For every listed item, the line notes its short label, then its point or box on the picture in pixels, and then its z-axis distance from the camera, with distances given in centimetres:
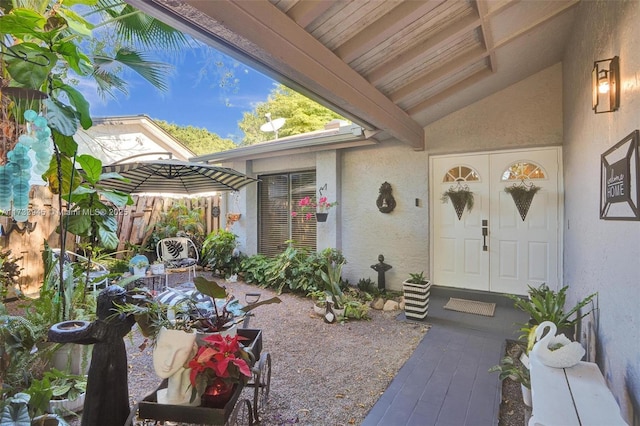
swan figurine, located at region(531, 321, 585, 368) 179
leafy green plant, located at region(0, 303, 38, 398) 210
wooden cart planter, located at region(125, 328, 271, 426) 138
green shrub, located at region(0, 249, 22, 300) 392
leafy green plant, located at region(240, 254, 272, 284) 622
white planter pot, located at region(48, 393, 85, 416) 216
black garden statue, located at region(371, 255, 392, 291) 542
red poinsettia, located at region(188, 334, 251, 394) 142
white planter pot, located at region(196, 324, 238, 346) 158
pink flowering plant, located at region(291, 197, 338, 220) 589
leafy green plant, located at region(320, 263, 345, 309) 455
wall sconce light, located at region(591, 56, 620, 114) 191
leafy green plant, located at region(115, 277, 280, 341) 152
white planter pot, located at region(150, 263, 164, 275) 510
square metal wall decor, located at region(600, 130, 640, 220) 156
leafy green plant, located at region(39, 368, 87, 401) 220
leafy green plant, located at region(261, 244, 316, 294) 557
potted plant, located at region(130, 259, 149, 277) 505
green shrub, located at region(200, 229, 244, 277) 701
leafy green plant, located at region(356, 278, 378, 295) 548
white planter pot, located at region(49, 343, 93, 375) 243
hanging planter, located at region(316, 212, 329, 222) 593
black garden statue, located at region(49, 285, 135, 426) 153
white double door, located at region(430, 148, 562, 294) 448
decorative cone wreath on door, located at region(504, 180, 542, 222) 450
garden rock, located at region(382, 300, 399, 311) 478
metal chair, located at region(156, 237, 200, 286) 632
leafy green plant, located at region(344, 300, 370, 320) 436
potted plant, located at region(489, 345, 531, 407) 235
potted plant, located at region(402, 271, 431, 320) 416
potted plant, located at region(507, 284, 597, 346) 262
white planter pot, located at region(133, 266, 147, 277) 503
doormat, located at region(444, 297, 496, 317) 440
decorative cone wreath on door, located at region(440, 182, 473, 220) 494
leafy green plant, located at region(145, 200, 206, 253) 725
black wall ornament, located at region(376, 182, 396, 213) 552
